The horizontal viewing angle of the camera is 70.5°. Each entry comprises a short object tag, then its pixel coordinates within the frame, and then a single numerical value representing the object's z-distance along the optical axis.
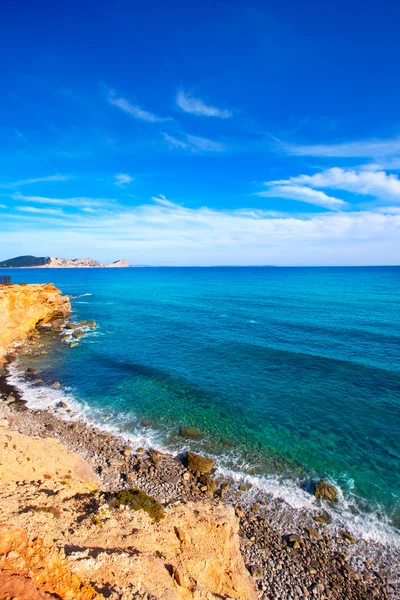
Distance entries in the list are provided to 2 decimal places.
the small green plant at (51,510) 12.66
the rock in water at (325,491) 19.75
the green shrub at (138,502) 13.98
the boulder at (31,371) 38.73
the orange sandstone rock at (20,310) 46.84
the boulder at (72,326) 61.71
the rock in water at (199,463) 21.95
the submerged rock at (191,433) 26.01
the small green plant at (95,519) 12.53
